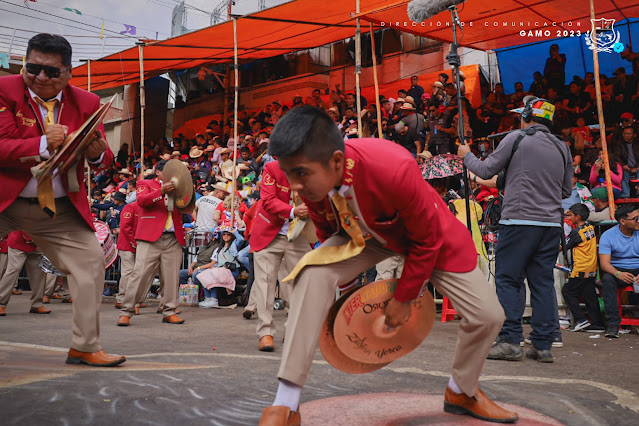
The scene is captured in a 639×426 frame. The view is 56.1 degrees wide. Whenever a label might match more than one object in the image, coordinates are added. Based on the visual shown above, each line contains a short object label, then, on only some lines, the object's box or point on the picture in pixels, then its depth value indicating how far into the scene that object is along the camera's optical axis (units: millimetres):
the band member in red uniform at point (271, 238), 6113
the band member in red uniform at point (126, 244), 9906
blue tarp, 12695
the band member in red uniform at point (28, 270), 9273
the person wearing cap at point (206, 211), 12336
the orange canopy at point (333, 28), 10477
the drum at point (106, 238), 10734
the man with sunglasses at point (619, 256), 7070
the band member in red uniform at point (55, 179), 3922
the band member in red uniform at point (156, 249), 7996
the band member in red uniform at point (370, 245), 2549
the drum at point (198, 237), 12188
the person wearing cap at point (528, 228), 5117
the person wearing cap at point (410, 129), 12414
